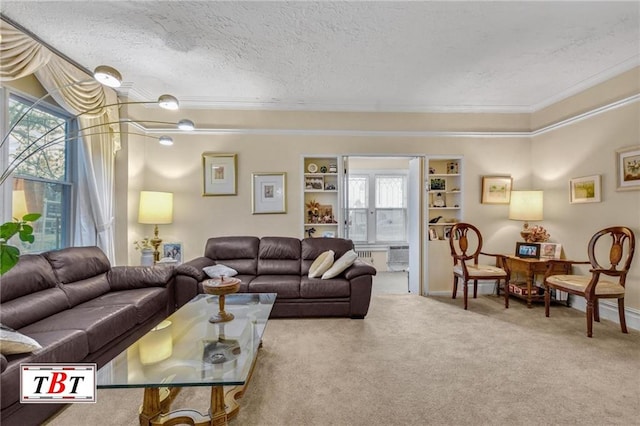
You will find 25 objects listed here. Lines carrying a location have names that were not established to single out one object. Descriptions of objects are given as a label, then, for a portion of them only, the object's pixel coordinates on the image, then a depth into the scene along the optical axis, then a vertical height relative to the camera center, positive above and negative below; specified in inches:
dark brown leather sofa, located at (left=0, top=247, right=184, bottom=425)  63.7 -29.0
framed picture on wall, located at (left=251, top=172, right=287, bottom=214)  172.4 +12.2
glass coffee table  56.5 -30.8
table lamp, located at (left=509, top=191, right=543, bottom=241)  159.0 +4.7
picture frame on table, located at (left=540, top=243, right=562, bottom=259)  154.6 -18.5
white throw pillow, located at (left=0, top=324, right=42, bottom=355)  60.4 -26.4
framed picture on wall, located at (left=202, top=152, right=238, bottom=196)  170.2 +24.7
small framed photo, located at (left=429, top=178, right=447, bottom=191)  180.4 +18.7
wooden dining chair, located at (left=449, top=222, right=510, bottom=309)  147.4 -24.9
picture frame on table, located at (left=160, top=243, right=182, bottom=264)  166.1 -19.8
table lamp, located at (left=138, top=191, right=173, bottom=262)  148.3 +2.7
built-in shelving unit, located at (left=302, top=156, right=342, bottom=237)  175.6 +11.7
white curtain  103.4 +35.6
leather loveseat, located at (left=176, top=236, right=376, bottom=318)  130.7 -31.8
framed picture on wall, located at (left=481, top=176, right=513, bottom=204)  175.5 +15.2
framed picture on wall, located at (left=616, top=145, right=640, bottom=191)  121.3 +19.4
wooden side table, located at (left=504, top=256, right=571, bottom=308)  145.3 -26.8
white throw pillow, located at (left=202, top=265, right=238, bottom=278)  136.3 -25.7
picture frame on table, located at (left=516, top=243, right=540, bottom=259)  153.9 -18.6
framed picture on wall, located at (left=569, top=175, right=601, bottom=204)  136.7 +12.1
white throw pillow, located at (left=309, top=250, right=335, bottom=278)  138.9 -23.2
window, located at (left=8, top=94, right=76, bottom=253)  104.7 +15.1
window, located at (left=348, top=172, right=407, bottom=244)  257.0 +7.0
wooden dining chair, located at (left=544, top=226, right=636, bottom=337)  113.8 -25.9
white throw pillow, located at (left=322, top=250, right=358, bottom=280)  136.8 -23.4
